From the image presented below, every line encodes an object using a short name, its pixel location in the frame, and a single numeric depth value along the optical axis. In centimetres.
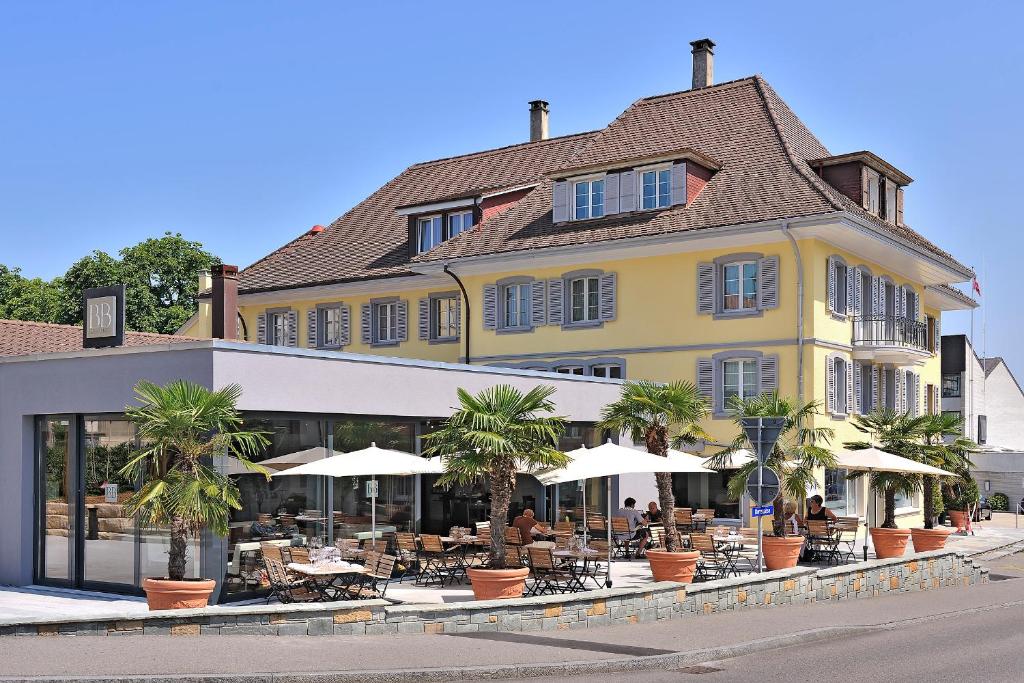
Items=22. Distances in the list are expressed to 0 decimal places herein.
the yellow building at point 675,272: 3073
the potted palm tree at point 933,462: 2566
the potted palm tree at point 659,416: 2102
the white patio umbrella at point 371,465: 1855
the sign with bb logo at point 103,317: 2122
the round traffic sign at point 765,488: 1818
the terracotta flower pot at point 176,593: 1498
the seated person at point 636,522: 2442
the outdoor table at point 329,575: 1630
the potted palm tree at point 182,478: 1504
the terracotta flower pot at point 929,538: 2569
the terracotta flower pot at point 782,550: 2192
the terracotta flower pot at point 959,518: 3614
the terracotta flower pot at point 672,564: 1945
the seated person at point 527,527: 2097
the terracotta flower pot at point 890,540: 2466
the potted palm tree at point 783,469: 2200
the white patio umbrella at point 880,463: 2347
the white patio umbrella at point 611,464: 1810
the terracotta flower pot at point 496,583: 1664
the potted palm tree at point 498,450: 1669
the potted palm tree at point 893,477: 2470
